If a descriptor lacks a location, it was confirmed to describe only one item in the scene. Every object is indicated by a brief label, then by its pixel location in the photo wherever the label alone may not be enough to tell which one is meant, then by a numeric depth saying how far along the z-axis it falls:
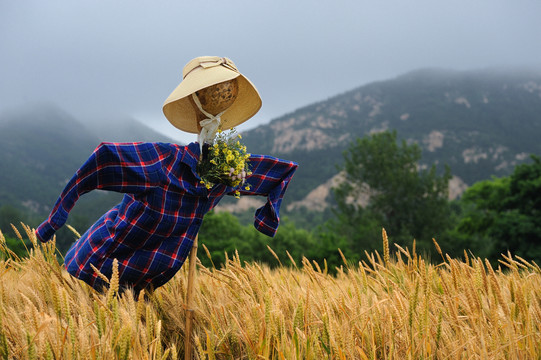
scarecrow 2.22
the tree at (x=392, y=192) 23.83
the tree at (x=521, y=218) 15.86
